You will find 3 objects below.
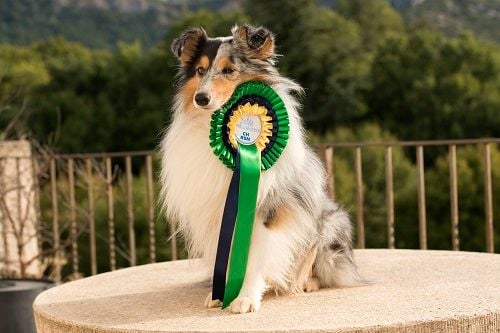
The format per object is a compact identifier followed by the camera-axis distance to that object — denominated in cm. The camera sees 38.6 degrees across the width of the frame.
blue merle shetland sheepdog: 213
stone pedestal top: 182
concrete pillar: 475
